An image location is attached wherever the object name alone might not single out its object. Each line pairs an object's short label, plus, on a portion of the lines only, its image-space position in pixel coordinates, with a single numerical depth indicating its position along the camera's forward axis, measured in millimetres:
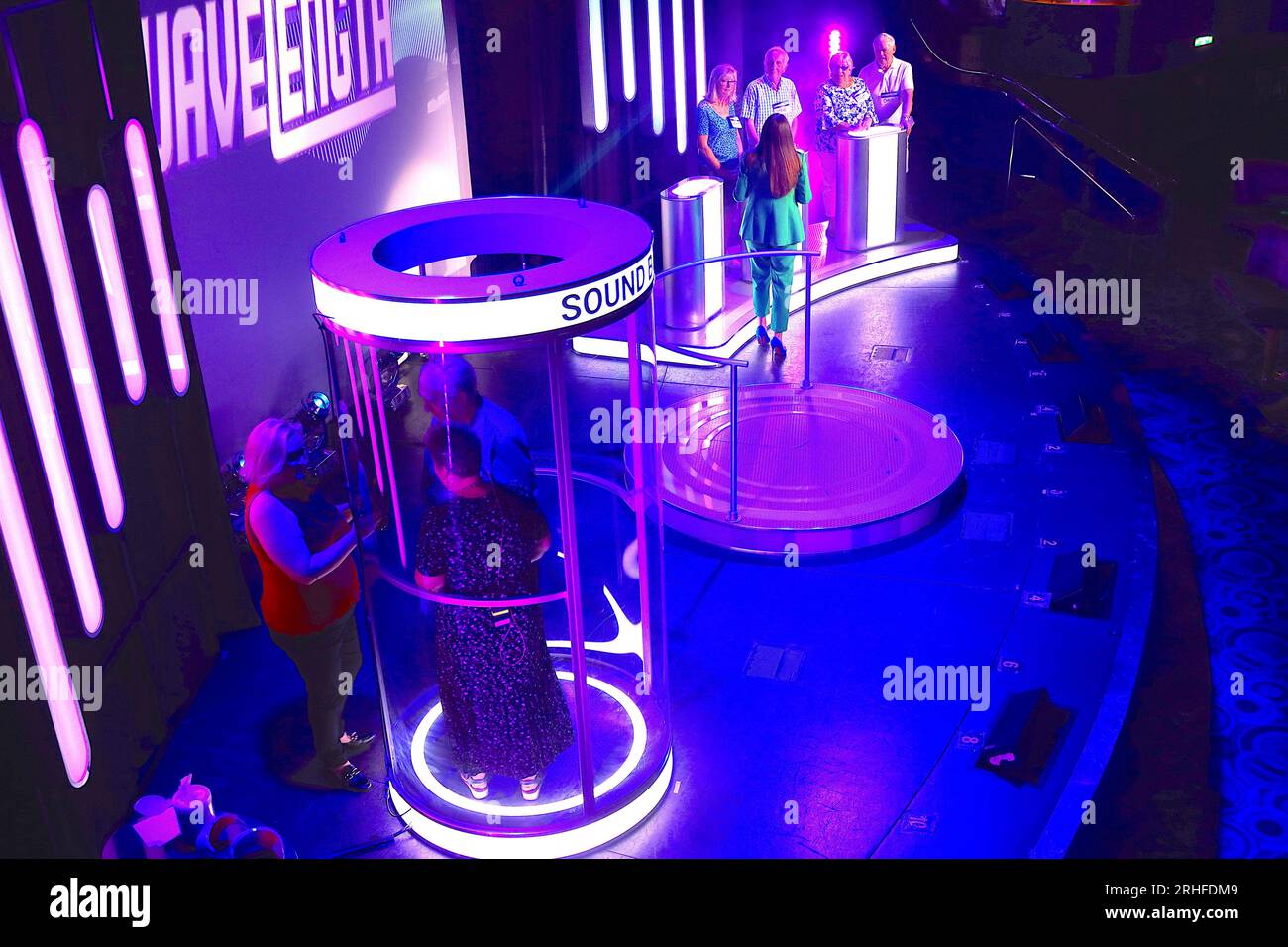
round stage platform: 6516
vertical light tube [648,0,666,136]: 10352
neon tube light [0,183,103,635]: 3867
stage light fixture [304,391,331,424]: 7523
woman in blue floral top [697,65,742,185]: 9625
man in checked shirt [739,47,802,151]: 10055
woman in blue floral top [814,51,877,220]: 10711
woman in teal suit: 7941
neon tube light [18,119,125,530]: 4059
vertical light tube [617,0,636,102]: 9617
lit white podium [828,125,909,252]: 10508
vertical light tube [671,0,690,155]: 10891
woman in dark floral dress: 4129
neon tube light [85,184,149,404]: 4520
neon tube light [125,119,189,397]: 4836
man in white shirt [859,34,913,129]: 10938
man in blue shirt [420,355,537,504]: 3979
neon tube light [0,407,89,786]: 3762
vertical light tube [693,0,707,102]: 11383
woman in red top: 4242
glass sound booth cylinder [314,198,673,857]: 4160
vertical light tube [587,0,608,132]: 9188
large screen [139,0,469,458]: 6367
